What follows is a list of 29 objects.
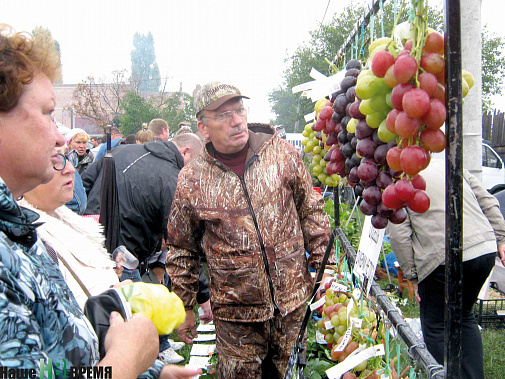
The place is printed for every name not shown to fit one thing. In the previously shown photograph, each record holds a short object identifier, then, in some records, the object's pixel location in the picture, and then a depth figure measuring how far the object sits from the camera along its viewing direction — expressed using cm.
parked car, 1043
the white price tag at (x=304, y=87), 174
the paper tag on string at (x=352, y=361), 144
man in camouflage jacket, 232
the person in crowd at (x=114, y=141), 555
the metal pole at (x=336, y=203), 238
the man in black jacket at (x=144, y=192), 354
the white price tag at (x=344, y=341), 170
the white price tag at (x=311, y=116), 202
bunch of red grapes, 78
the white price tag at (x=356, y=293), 215
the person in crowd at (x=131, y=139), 760
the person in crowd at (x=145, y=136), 623
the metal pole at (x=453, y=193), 76
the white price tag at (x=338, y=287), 222
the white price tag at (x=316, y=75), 172
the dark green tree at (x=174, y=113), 2359
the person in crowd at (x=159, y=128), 649
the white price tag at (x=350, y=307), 214
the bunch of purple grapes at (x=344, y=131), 119
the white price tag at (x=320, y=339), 257
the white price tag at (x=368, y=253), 124
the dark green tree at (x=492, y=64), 2166
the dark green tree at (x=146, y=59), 7206
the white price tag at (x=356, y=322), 190
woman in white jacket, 157
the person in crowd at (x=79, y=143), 601
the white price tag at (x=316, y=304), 203
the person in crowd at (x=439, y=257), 255
